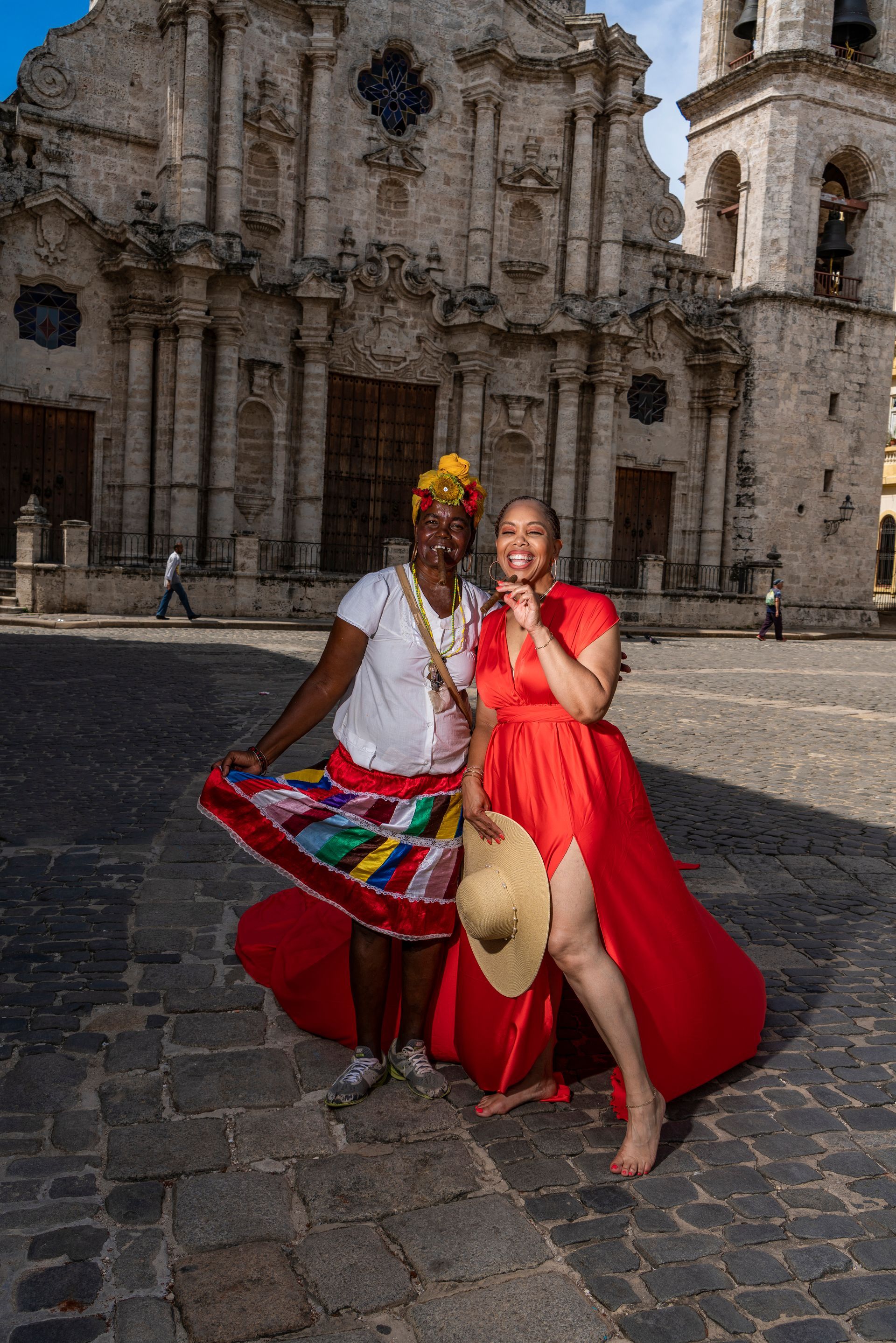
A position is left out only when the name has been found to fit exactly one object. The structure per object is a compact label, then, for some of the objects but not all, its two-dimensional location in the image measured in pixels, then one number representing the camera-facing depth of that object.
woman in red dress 2.91
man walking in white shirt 20.61
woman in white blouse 3.33
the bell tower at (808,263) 29.11
